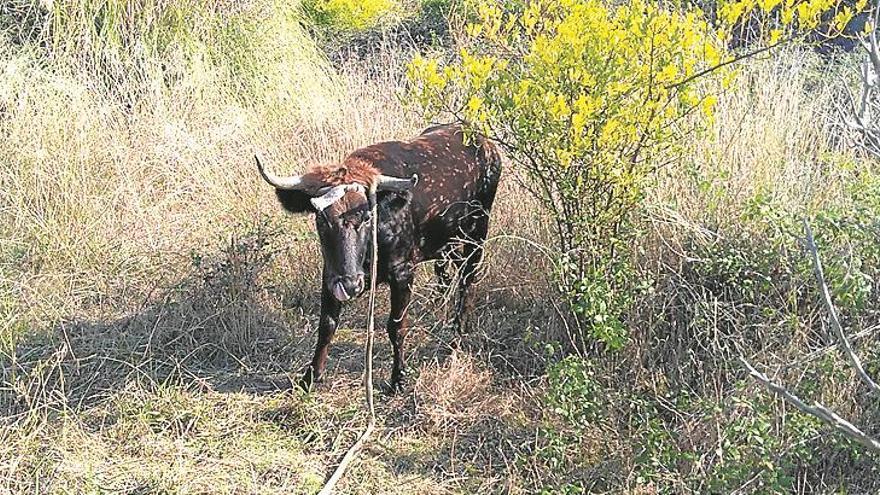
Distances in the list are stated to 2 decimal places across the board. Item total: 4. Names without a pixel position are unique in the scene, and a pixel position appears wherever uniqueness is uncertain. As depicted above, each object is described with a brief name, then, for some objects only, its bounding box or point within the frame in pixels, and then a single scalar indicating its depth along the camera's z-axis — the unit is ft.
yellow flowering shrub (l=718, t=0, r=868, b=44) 12.44
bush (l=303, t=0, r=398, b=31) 38.52
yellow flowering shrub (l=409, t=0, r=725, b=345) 13.20
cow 14.69
